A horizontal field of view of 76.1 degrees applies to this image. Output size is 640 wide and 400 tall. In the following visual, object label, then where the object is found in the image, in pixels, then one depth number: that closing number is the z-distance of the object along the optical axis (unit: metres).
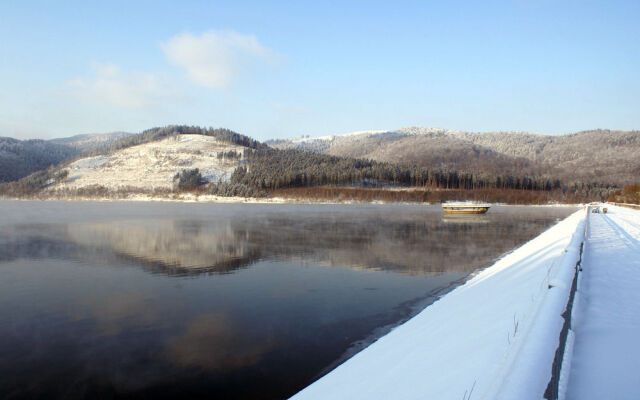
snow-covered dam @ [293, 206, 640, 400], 3.78
